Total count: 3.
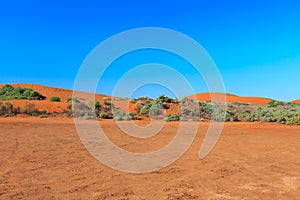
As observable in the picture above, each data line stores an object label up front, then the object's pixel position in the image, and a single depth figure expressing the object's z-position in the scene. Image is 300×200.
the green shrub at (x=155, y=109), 27.35
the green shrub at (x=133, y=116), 23.69
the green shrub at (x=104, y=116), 23.79
